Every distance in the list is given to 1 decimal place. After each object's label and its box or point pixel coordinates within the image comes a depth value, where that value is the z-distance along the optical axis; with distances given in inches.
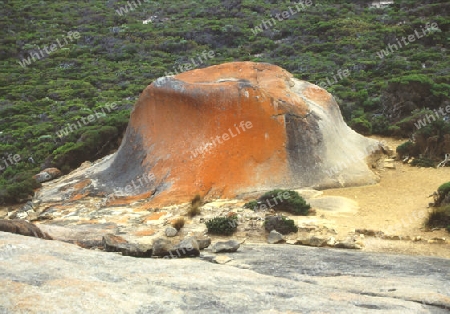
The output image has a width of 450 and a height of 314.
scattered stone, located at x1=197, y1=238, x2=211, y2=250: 370.0
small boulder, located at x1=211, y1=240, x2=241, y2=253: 357.1
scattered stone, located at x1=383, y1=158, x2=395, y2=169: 649.0
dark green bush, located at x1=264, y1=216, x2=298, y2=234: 435.5
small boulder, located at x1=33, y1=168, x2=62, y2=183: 734.5
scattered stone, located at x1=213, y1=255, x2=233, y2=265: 324.0
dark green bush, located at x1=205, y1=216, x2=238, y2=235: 440.5
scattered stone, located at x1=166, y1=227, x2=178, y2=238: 434.9
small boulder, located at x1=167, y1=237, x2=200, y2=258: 338.0
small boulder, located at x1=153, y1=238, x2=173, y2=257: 337.7
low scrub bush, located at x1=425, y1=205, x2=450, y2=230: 431.8
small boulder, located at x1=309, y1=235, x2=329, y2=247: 403.2
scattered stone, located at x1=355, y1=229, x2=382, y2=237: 422.3
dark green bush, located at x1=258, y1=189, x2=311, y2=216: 482.3
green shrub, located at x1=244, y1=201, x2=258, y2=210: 490.0
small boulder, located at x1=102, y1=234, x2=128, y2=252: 336.8
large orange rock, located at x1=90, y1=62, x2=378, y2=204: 546.9
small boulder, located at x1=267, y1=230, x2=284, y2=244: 413.1
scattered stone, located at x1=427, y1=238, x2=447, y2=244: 402.7
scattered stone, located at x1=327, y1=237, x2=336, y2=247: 401.5
